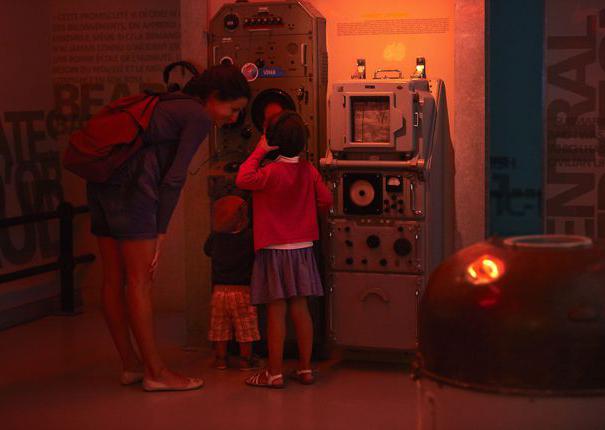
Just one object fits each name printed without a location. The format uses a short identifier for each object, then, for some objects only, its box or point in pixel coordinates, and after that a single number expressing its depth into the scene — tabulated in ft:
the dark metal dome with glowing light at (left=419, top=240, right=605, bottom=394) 10.09
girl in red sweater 18.72
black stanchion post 25.99
